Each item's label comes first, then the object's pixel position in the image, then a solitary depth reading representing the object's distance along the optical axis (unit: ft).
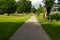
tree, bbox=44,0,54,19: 37.85
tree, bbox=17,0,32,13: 116.64
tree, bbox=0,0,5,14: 84.90
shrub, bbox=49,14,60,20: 37.03
